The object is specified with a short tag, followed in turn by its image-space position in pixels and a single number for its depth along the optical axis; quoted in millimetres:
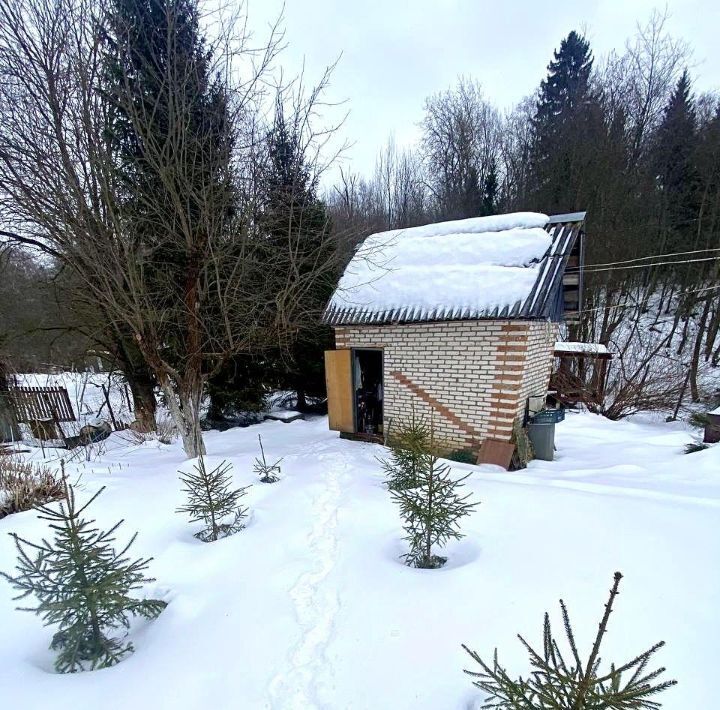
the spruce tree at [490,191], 19438
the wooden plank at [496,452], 6066
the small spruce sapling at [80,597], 2256
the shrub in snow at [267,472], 5148
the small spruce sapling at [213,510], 3588
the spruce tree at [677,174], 16453
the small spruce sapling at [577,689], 1417
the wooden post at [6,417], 9992
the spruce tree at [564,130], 15766
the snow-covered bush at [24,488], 4207
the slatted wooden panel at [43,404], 11075
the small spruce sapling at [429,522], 3098
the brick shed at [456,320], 5973
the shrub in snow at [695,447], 6377
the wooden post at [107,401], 11000
